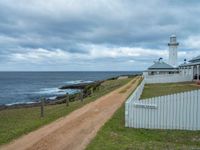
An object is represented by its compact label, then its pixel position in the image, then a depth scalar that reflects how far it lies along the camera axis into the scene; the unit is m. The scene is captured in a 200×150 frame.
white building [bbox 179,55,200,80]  24.39
